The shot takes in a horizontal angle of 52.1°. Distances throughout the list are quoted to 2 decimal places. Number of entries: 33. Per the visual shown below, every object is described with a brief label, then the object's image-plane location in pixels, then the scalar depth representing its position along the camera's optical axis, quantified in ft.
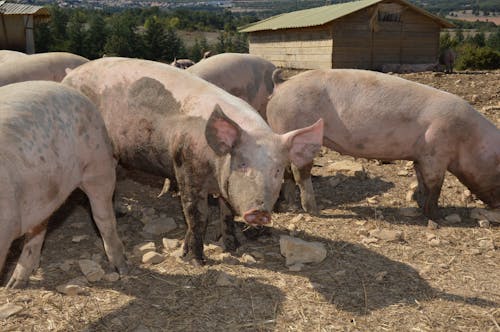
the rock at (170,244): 15.15
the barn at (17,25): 57.73
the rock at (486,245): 15.43
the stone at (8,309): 10.98
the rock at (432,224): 17.01
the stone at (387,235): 15.76
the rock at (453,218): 17.79
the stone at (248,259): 14.16
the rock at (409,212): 18.30
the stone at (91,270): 12.95
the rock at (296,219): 17.38
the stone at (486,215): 17.86
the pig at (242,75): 22.22
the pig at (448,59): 70.23
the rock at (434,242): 15.56
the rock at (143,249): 14.67
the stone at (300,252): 14.06
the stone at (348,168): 22.18
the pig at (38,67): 19.61
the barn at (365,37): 65.41
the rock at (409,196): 19.67
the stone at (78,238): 15.53
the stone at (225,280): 12.67
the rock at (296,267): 13.67
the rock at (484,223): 17.21
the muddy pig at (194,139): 11.41
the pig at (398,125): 17.67
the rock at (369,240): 15.61
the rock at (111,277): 13.09
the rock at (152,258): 14.02
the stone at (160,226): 16.40
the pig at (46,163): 9.68
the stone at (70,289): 12.06
